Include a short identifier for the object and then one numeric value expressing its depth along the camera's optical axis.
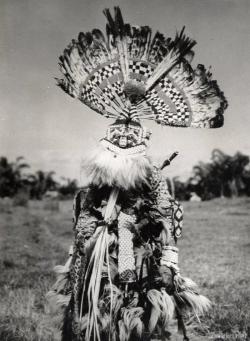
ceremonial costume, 2.69
